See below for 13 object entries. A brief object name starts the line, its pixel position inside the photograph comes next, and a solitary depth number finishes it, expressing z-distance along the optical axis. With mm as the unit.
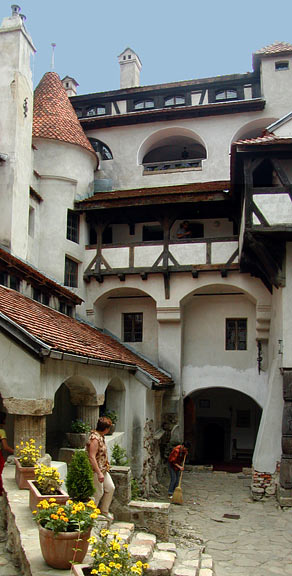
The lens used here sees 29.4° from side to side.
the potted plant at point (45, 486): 6055
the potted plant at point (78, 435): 10438
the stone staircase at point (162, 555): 7047
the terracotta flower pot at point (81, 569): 4238
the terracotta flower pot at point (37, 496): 5844
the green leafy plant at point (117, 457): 11500
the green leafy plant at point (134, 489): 10759
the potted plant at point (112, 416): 13268
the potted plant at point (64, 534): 4668
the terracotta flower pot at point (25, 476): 7180
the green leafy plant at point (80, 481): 6776
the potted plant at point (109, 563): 4184
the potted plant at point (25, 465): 7188
